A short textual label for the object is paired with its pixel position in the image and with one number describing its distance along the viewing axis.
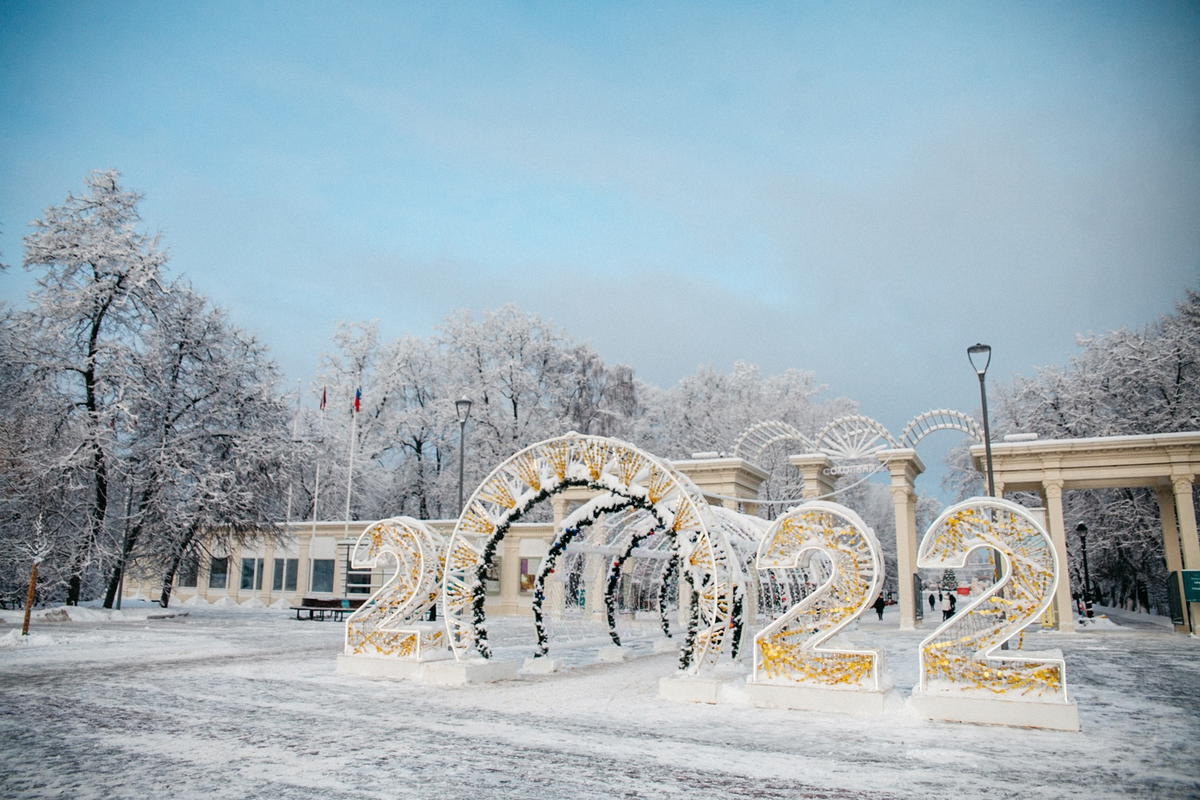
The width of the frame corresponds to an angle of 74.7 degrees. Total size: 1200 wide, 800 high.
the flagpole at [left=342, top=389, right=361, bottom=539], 31.56
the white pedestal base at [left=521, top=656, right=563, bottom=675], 13.58
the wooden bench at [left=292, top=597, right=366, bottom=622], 26.55
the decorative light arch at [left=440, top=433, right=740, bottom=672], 10.73
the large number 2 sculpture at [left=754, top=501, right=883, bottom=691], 9.80
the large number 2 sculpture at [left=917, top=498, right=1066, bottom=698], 8.89
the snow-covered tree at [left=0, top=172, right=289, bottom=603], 23.22
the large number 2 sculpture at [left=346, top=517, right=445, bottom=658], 12.80
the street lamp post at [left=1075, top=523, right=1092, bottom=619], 25.50
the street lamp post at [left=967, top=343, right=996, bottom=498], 14.83
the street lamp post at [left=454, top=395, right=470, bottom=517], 17.86
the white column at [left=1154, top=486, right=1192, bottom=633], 22.14
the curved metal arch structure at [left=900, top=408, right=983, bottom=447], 24.12
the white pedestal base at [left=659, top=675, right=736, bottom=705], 10.23
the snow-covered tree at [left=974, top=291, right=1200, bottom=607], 28.55
